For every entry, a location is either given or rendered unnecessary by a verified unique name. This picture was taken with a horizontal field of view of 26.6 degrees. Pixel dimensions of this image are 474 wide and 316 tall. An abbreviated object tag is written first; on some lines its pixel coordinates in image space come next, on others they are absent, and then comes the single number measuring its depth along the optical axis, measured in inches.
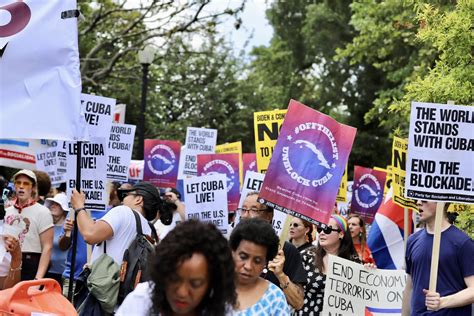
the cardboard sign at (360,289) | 316.2
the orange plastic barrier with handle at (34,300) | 244.2
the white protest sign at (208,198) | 435.2
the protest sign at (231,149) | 581.5
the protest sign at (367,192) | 603.2
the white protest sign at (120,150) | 460.9
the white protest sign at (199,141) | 709.3
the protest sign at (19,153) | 652.1
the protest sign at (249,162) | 658.1
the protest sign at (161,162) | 652.7
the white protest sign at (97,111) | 397.1
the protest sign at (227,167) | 558.9
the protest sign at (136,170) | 775.1
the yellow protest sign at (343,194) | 597.9
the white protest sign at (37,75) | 283.9
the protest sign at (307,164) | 284.0
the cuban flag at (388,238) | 465.1
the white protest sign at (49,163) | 502.4
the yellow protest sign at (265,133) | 443.5
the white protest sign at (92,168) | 370.0
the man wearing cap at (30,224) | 346.3
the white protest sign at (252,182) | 420.2
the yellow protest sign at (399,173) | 426.1
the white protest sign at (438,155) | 288.4
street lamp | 789.2
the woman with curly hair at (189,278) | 144.9
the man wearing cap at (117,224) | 287.1
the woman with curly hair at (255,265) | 199.5
